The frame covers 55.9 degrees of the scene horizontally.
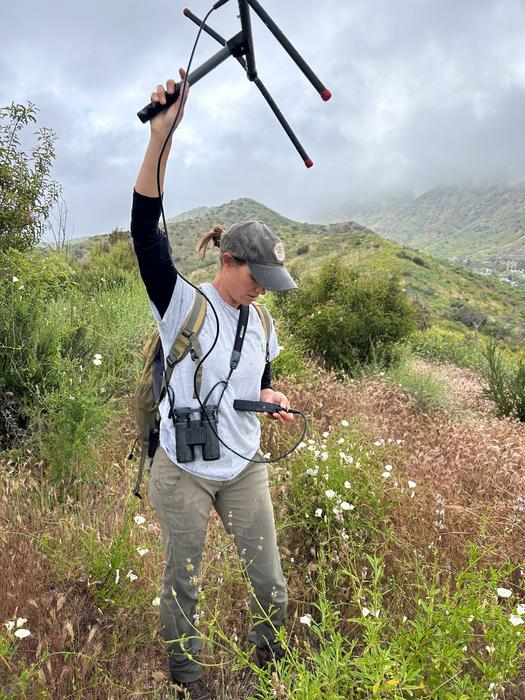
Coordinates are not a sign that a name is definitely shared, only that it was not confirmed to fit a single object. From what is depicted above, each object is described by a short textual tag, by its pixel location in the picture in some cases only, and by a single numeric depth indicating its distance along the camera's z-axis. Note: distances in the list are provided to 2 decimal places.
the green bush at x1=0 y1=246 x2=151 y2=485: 3.41
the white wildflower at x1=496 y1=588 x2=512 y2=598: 1.83
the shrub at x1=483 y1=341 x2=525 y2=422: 6.59
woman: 2.04
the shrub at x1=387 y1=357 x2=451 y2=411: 6.20
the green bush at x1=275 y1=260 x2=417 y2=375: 7.54
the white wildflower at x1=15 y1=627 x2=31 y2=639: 1.69
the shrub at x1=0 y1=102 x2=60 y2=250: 5.22
